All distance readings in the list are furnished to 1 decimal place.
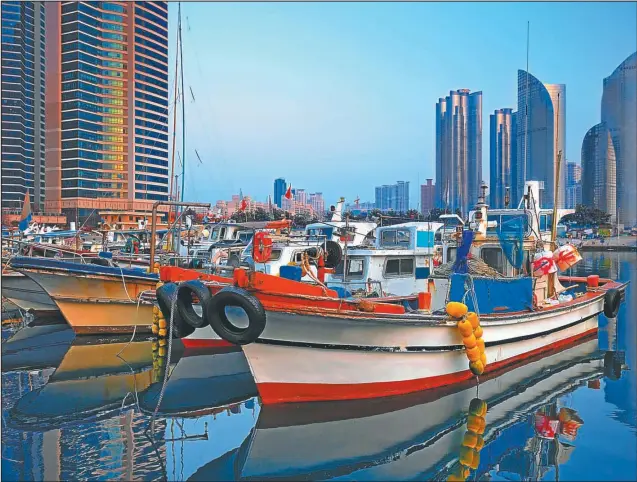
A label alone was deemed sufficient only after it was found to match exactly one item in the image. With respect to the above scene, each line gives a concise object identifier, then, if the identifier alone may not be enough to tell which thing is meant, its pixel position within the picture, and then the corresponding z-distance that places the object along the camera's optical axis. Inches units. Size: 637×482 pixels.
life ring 420.5
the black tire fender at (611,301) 615.5
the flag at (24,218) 781.9
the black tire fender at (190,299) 352.8
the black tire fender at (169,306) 388.2
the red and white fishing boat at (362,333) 329.1
